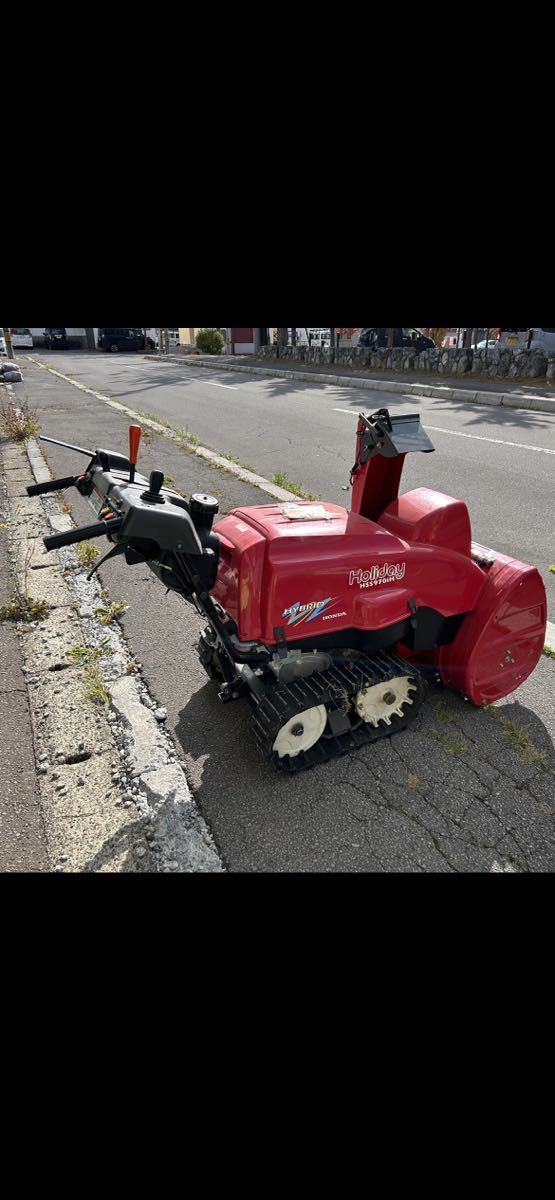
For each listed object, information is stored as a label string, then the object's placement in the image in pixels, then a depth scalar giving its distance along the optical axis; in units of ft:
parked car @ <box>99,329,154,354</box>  101.81
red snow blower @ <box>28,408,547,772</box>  8.03
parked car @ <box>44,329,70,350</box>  103.05
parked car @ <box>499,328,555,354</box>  59.49
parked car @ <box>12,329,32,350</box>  98.88
